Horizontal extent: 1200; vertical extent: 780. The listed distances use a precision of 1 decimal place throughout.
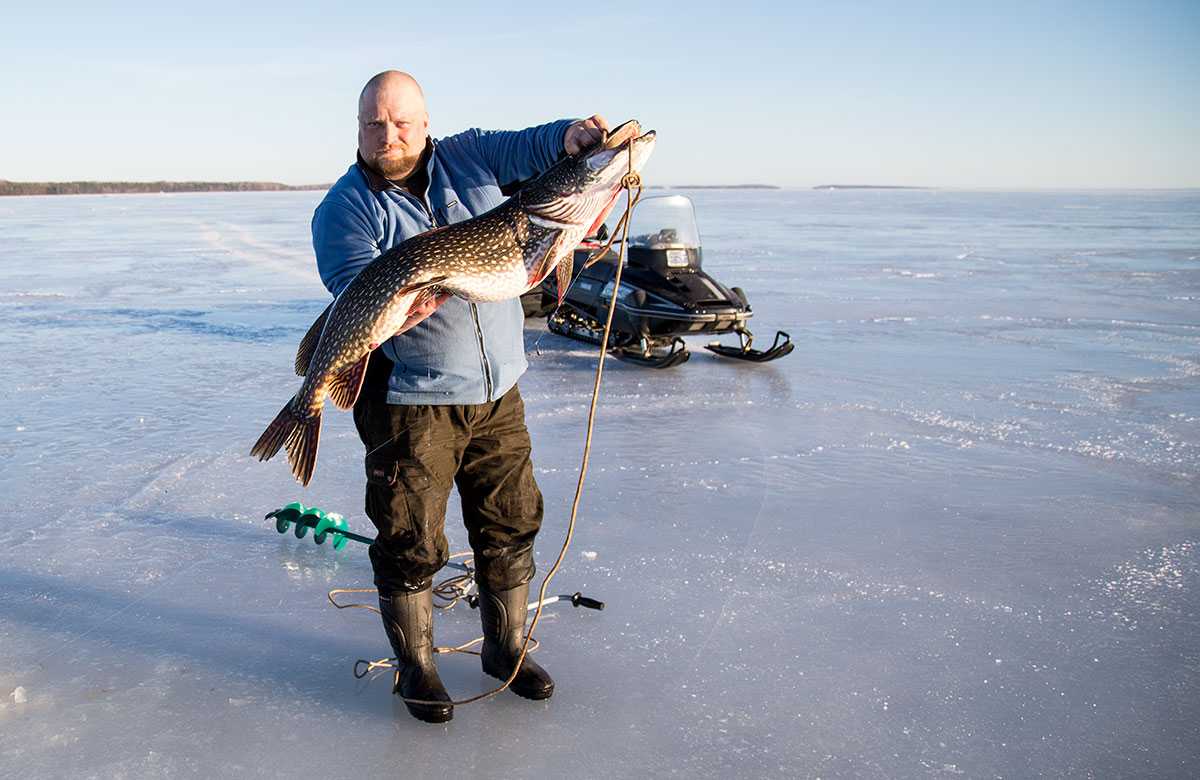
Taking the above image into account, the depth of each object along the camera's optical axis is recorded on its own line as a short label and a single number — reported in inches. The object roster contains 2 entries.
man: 98.5
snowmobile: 298.8
